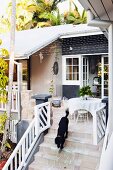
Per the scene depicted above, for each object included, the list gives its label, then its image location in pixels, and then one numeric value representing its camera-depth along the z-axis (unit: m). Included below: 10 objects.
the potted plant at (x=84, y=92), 10.15
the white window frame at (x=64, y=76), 13.90
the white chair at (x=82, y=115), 9.65
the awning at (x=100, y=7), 3.90
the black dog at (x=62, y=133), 7.48
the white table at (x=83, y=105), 9.36
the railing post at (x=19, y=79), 9.72
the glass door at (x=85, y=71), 13.96
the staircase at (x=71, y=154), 6.93
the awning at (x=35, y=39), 11.41
